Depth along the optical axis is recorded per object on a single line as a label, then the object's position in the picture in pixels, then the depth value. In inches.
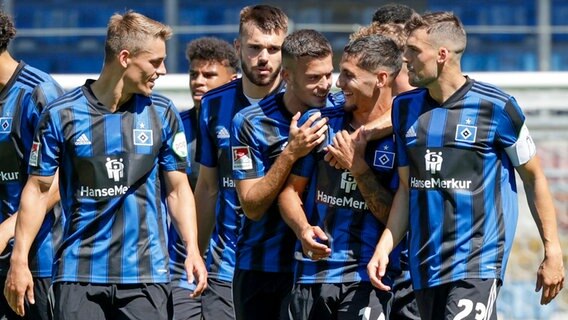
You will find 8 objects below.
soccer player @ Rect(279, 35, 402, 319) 498.0
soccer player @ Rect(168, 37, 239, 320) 652.1
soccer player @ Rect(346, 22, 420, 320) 553.5
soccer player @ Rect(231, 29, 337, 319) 513.7
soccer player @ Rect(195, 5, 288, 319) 595.8
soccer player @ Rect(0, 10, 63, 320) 545.3
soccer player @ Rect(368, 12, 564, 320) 489.1
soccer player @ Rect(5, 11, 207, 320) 500.1
